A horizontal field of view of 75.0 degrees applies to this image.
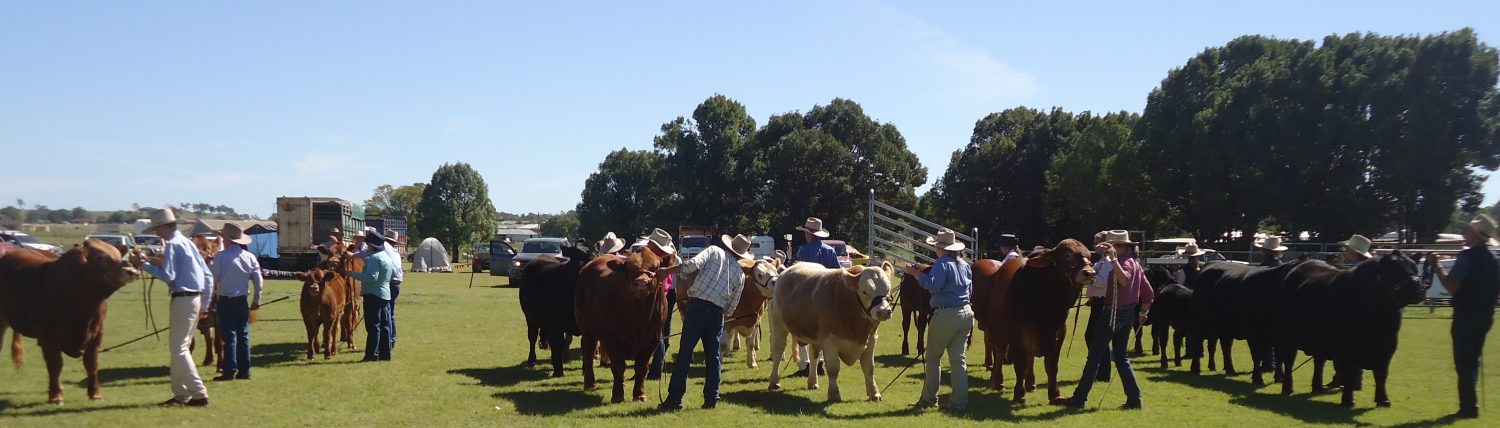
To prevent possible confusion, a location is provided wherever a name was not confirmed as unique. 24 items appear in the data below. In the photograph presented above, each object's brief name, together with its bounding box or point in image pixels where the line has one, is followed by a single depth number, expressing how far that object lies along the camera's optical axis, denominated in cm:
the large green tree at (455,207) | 7988
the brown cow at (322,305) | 1255
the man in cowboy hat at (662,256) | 1023
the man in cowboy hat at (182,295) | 886
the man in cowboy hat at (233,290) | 1011
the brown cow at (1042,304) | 948
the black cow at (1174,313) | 1361
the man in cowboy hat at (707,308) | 926
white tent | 5044
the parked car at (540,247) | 3800
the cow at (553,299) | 1179
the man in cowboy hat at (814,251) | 1293
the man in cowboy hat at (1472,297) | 934
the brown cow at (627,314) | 959
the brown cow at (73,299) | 895
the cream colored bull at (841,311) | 930
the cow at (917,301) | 1343
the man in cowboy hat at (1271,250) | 1377
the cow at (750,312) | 1252
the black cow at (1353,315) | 959
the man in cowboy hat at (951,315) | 931
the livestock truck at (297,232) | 3909
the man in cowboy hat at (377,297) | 1235
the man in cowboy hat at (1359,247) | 1111
